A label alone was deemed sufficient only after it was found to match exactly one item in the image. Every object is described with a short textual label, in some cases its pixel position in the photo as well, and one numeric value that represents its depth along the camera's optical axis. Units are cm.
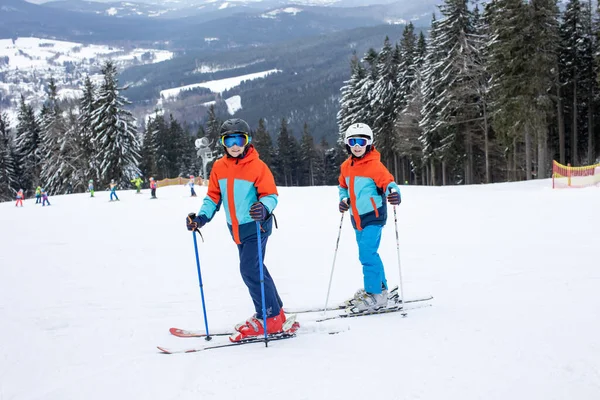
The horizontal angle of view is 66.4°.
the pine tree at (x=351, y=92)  4859
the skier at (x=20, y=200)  2789
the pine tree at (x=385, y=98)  4359
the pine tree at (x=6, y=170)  5322
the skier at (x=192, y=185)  2706
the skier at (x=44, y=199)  2624
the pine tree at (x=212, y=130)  6297
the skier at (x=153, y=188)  2665
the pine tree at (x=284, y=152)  7169
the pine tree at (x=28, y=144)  5505
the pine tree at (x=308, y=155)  7306
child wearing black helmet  436
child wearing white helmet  500
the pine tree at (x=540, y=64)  2616
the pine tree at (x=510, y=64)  2644
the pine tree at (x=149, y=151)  6716
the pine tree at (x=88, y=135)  4712
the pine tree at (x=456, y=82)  3061
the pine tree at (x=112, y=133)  4494
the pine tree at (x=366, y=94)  4656
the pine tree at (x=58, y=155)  4766
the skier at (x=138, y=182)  3071
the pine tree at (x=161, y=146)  6831
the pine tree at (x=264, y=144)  6769
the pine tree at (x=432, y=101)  3325
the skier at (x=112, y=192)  2627
